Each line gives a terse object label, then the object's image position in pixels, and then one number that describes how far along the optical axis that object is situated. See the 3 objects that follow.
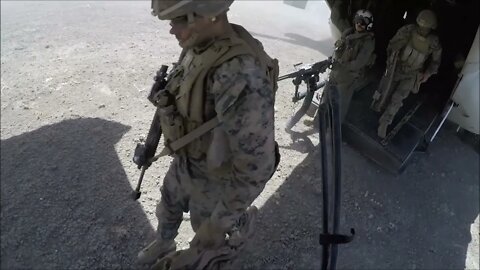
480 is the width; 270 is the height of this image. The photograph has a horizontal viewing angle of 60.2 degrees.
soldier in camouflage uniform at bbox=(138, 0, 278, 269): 2.17
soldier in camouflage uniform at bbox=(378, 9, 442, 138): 5.14
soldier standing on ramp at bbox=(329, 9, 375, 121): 5.17
